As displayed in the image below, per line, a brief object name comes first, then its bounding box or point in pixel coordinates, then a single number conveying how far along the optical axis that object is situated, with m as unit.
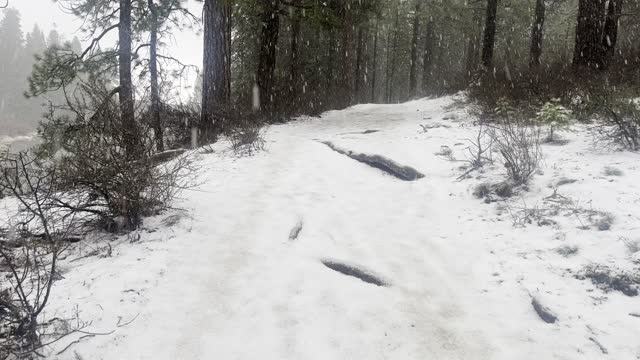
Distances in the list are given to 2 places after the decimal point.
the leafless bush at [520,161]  4.77
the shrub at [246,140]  7.43
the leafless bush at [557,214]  3.68
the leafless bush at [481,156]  5.59
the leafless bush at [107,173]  3.99
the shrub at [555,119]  6.03
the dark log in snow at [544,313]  2.82
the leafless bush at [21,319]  2.44
